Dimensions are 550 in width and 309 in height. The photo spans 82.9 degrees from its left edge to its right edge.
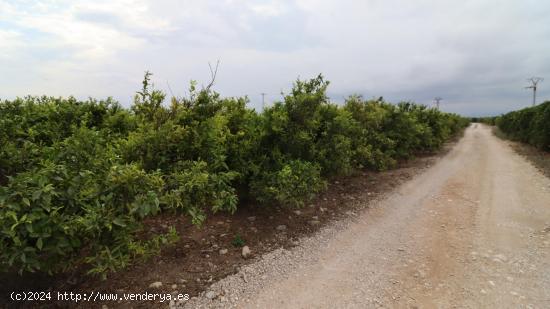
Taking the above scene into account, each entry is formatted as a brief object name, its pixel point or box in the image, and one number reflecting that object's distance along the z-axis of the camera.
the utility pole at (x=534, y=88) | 38.38
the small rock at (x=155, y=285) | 3.07
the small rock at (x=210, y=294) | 3.03
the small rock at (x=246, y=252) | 3.79
